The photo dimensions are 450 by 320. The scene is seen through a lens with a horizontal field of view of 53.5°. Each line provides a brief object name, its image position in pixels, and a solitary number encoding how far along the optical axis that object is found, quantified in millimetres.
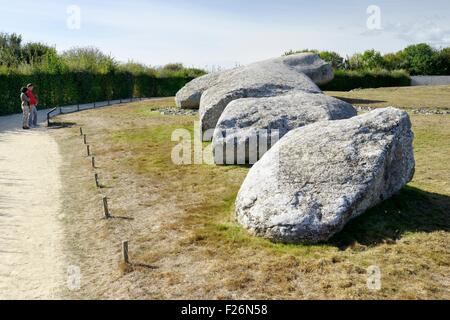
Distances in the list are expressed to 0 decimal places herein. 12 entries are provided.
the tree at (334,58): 66438
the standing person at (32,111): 24125
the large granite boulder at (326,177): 8852
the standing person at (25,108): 23511
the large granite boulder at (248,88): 18500
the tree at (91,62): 38503
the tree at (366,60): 70188
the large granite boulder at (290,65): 27422
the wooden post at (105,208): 10766
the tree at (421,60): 67438
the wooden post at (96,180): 13290
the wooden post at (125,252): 8253
